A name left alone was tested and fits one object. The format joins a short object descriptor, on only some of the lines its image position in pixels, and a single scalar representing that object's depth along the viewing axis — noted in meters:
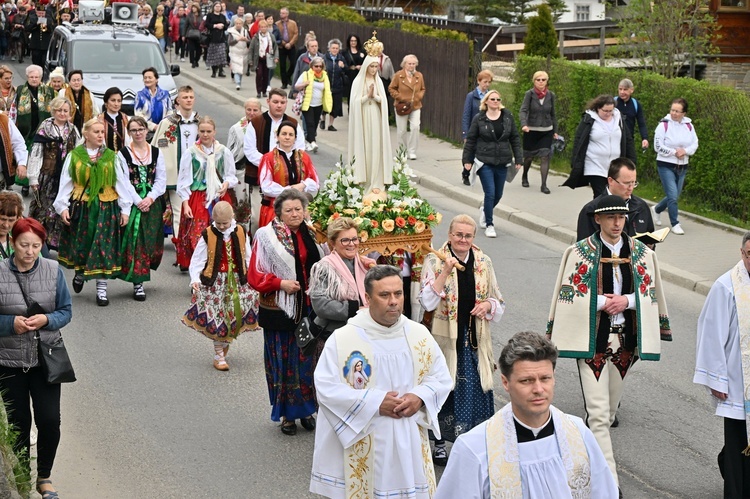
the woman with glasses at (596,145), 14.95
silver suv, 22.91
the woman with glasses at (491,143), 16.11
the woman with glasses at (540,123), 19.38
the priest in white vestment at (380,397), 6.86
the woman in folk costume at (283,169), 12.55
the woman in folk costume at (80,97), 17.69
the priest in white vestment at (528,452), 5.08
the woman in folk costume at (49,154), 14.55
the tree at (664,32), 23.86
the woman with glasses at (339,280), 8.62
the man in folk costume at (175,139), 14.43
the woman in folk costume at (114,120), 14.77
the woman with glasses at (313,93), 22.91
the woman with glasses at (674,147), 16.41
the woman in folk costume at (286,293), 9.27
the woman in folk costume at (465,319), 8.71
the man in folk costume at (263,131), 14.37
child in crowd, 11.07
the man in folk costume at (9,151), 14.71
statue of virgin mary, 17.56
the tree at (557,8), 44.16
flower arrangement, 9.60
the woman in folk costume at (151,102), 18.56
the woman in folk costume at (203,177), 13.66
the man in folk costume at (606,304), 8.40
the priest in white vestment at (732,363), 7.94
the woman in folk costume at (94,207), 12.98
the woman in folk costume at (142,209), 13.46
